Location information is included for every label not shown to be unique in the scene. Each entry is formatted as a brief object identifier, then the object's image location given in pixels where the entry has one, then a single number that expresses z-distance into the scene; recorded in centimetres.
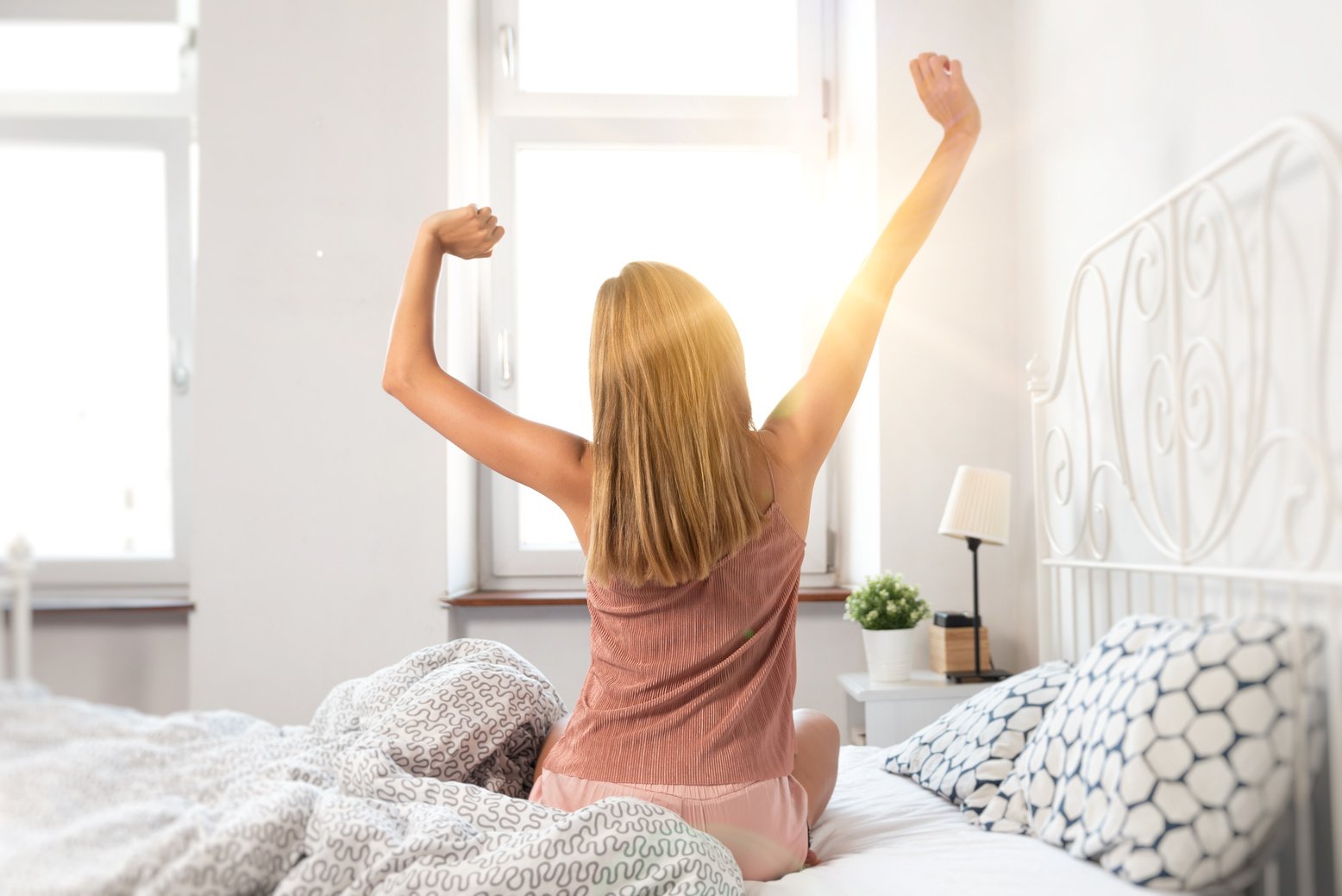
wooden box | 203
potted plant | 199
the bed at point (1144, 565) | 82
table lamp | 197
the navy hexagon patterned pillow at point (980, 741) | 129
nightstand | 193
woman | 107
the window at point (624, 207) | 257
